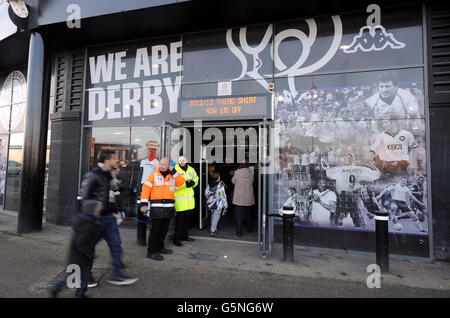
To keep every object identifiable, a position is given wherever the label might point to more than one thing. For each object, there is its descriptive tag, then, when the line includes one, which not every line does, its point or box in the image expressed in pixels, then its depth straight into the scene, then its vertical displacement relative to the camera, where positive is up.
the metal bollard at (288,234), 4.79 -1.07
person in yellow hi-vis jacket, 5.69 -0.53
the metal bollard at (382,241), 4.38 -1.07
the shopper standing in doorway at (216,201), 6.48 -0.68
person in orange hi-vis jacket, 4.81 -0.51
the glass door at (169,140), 5.98 +0.80
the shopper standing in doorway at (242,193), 6.54 -0.48
